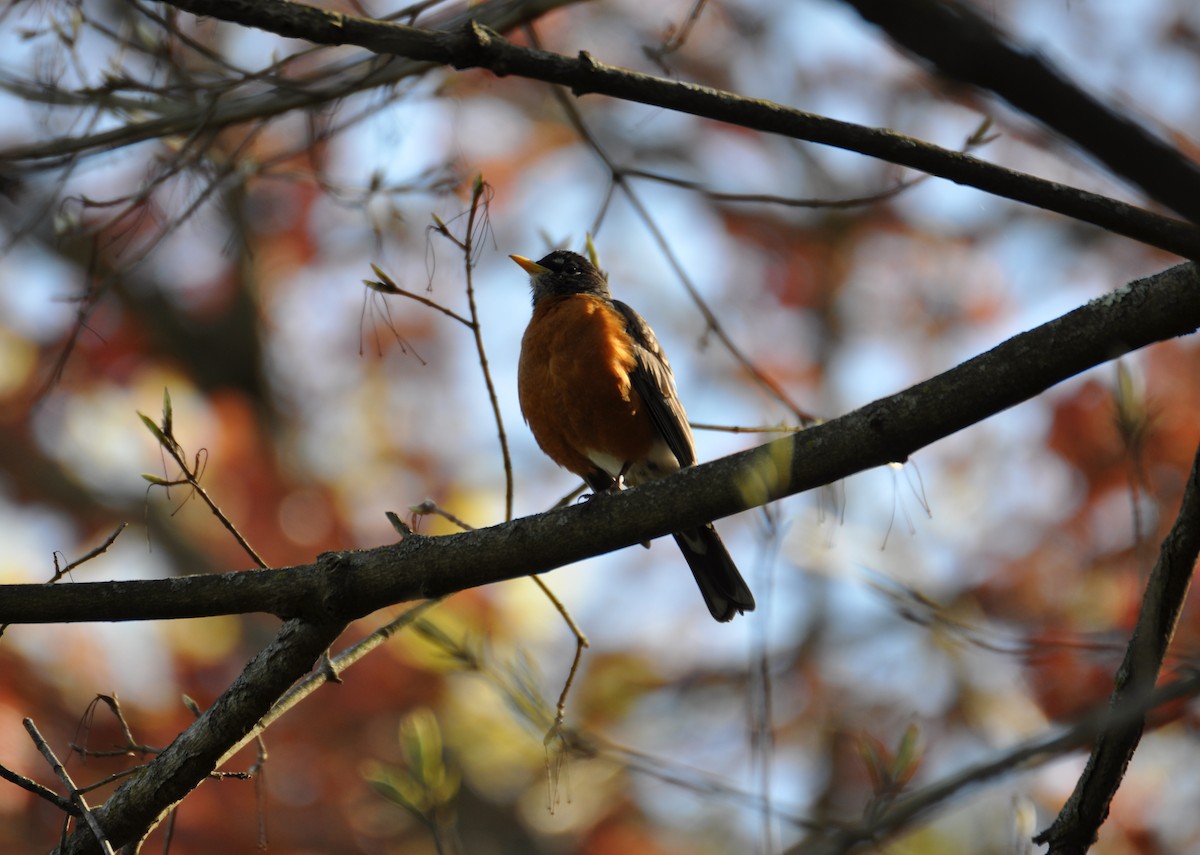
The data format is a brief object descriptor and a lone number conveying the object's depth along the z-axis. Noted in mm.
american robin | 9414
